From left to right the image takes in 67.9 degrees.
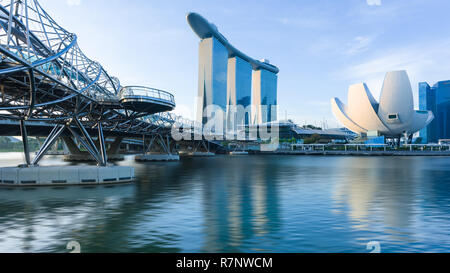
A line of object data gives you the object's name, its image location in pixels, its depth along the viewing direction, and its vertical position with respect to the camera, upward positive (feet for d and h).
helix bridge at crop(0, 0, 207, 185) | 63.87 +14.01
